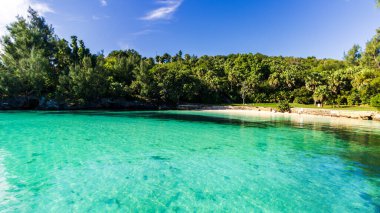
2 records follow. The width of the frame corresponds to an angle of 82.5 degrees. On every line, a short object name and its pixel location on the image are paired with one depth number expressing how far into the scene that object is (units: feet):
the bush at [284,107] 184.47
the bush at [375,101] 139.54
